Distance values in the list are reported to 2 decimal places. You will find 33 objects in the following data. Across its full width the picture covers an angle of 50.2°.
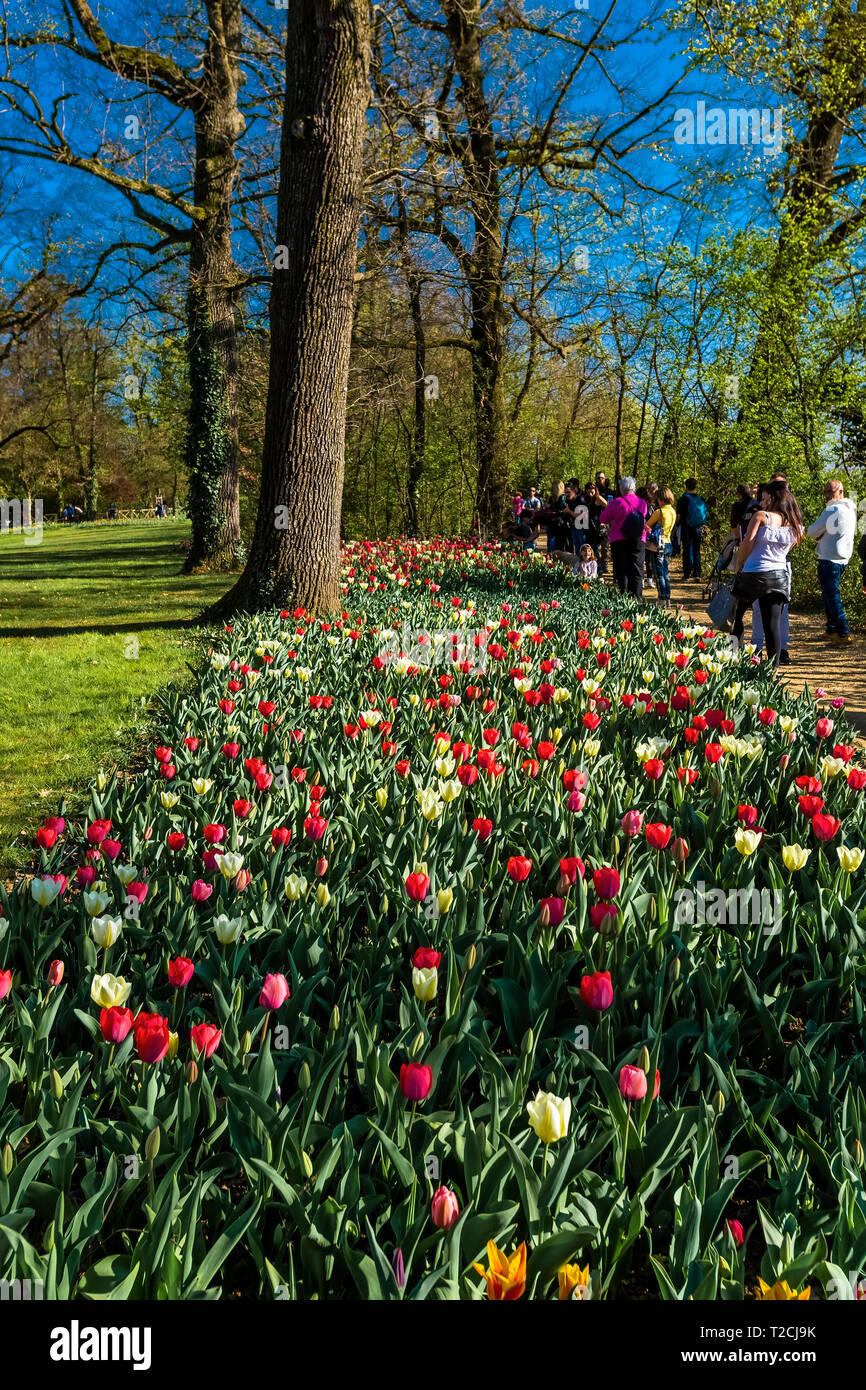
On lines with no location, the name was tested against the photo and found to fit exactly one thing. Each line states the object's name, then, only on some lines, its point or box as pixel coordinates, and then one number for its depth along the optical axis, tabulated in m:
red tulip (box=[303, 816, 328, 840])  2.49
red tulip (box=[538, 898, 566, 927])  2.03
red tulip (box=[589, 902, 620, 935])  2.00
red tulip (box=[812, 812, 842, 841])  2.49
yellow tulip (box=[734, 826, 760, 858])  2.45
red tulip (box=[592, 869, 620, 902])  2.08
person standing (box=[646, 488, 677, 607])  11.78
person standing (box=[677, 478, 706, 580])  15.09
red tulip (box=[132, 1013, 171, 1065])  1.49
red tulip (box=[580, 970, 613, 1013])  1.68
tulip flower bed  1.32
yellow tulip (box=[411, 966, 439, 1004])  1.74
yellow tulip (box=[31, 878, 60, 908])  2.16
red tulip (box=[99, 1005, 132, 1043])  1.57
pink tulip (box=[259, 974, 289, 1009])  1.68
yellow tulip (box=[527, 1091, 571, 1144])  1.35
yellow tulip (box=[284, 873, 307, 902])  2.17
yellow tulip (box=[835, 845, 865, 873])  2.33
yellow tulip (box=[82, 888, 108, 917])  2.04
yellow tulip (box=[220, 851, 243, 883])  2.26
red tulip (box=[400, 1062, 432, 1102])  1.43
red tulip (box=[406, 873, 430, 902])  2.06
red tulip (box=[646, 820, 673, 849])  2.38
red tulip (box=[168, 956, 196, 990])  1.74
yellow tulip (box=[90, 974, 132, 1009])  1.69
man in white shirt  8.88
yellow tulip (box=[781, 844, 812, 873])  2.34
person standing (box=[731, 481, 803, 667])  6.99
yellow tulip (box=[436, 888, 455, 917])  2.11
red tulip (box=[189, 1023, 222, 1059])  1.53
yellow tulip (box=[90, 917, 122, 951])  1.90
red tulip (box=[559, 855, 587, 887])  2.18
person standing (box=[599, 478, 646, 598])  9.96
